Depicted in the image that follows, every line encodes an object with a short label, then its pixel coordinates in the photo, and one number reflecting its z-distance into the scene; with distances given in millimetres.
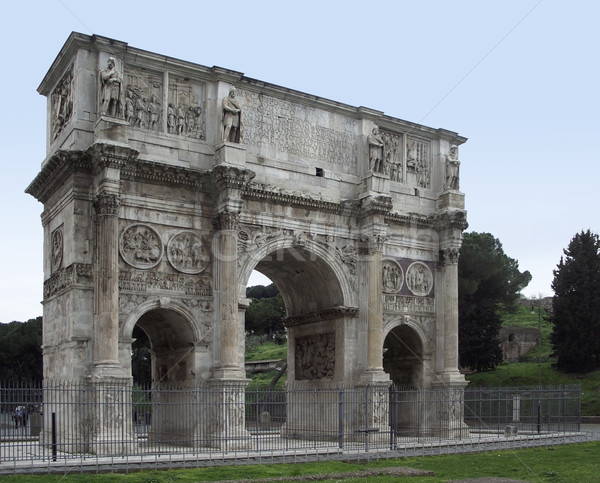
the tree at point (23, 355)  49156
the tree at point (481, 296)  45406
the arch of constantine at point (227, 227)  20406
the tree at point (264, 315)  59719
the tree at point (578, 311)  43188
